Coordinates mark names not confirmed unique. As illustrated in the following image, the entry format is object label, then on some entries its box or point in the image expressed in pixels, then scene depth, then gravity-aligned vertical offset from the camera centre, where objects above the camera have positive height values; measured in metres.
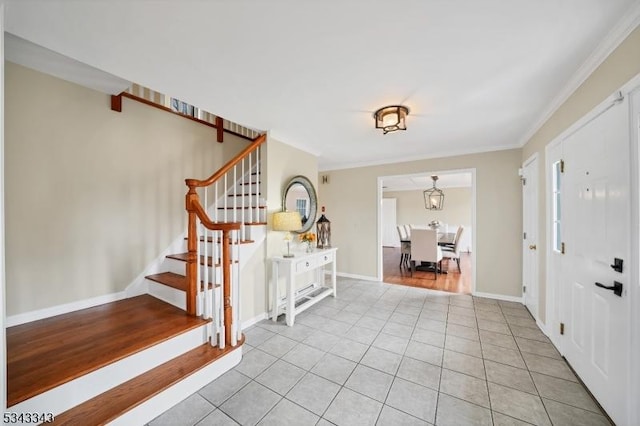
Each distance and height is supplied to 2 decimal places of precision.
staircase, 1.32 -0.94
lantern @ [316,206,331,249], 3.94 -0.32
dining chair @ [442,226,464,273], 5.31 -0.95
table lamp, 2.90 -0.12
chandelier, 8.08 +0.44
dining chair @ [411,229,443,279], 4.69 -0.73
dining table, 5.49 -0.78
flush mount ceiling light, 2.30 +0.97
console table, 2.78 -1.02
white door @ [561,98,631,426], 1.36 -0.31
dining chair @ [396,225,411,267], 5.62 -0.84
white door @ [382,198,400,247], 9.30 -0.46
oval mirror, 3.27 +0.19
